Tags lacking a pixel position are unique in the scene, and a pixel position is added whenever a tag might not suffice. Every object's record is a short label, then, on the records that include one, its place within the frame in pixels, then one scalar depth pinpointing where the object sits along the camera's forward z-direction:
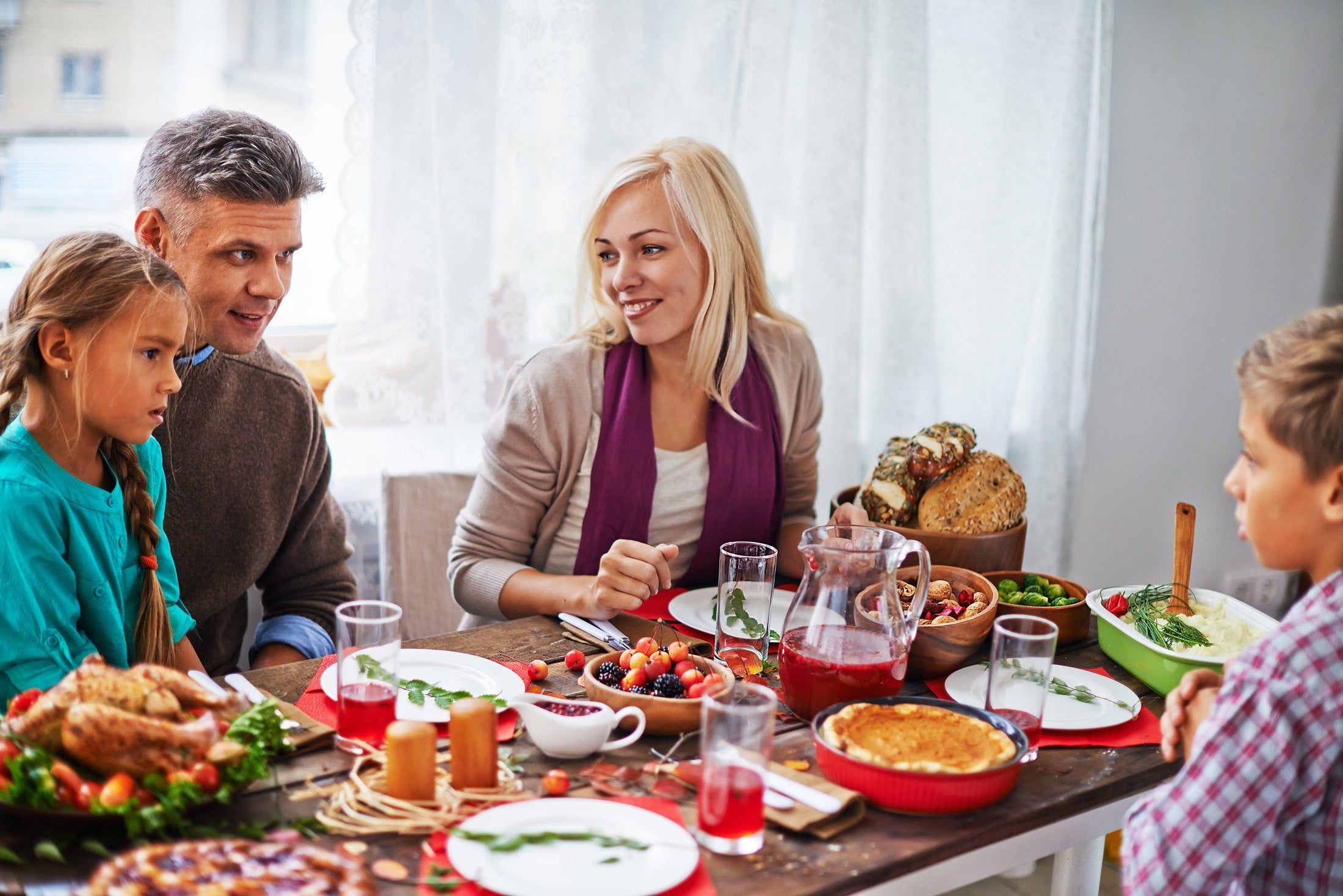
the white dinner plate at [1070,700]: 1.44
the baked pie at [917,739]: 1.22
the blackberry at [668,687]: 1.38
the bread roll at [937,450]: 2.04
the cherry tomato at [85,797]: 1.08
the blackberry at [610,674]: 1.43
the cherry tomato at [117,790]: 1.06
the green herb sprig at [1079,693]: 1.48
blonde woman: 2.13
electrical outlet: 4.02
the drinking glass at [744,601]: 1.56
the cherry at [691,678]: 1.40
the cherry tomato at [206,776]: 1.11
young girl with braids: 1.38
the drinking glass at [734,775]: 1.10
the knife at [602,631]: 1.66
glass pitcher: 1.39
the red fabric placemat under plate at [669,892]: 1.03
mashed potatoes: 1.56
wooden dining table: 1.07
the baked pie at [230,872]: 0.96
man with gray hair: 1.83
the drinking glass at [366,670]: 1.28
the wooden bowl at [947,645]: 1.55
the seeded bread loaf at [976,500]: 1.99
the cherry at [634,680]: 1.40
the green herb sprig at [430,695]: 1.42
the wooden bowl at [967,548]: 1.94
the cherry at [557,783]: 1.21
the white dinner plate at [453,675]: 1.45
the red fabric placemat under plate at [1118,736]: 1.40
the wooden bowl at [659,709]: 1.35
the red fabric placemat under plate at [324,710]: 1.37
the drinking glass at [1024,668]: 1.32
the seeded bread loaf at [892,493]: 2.04
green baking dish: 1.53
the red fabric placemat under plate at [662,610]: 1.74
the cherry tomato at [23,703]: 1.17
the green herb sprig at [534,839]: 1.09
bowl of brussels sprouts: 1.69
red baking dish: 1.19
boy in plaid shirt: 1.03
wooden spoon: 1.70
